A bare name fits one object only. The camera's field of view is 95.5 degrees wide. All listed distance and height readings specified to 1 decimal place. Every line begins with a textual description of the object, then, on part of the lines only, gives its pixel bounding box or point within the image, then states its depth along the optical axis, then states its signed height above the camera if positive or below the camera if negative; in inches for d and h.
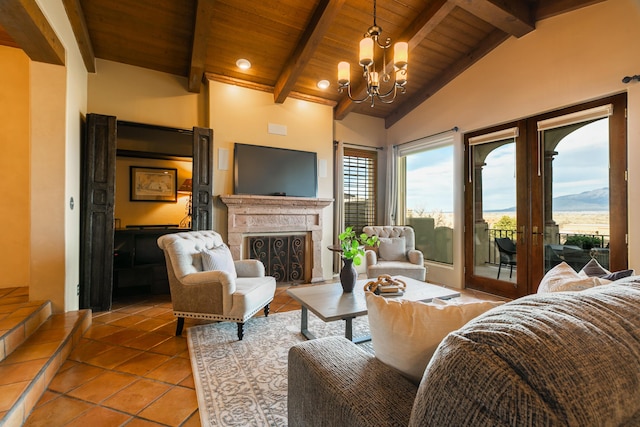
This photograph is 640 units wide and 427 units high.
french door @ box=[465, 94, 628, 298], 115.7 +9.0
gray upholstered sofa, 16.6 -9.5
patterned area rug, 62.4 -41.8
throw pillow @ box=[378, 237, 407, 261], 163.5 -19.0
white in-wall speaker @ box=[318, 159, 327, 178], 190.7 +31.4
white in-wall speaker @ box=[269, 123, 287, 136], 176.5 +53.1
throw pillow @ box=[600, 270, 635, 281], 49.0 -10.2
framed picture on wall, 167.8 +18.7
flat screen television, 164.9 +26.5
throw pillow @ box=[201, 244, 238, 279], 101.4 -16.2
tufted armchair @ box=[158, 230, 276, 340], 94.3 -24.7
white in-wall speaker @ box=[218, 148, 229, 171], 161.5 +31.7
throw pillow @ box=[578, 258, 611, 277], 56.6 -11.0
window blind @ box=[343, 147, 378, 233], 210.1 +20.8
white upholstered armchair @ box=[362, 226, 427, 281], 145.7 -21.8
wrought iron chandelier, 95.1 +52.0
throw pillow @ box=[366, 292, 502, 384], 32.5 -12.8
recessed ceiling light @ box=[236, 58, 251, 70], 152.9 +81.0
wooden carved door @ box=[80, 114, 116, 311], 120.0 +2.0
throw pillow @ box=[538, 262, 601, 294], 46.2 -11.0
